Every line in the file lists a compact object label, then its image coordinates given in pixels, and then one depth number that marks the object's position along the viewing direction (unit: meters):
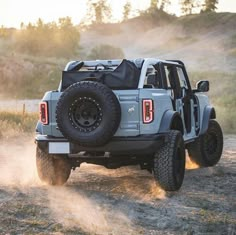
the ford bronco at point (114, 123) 6.82
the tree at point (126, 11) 114.86
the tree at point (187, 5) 112.62
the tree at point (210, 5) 107.19
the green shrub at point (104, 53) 57.22
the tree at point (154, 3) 108.81
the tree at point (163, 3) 108.09
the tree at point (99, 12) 113.94
